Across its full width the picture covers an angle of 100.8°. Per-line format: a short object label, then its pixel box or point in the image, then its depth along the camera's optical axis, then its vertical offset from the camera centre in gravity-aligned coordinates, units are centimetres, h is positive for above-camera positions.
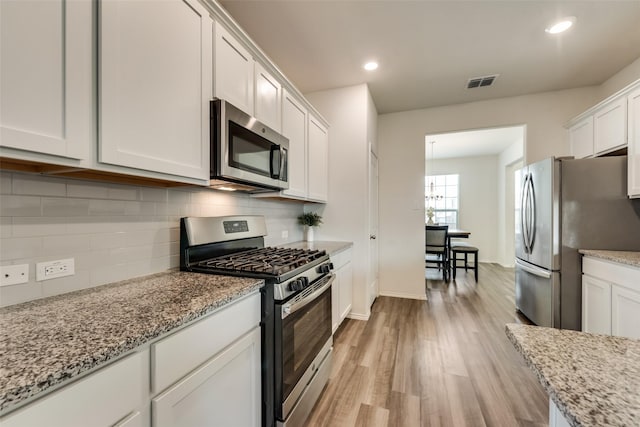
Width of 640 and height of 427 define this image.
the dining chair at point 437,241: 478 -51
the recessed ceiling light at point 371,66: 269 +153
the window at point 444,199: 702 +39
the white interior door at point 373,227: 329 -18
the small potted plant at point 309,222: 308 -10
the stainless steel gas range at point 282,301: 131 -49
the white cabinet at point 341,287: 244 -75
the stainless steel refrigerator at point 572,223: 238 -9
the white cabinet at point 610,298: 186 -66
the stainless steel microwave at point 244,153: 144 +38
